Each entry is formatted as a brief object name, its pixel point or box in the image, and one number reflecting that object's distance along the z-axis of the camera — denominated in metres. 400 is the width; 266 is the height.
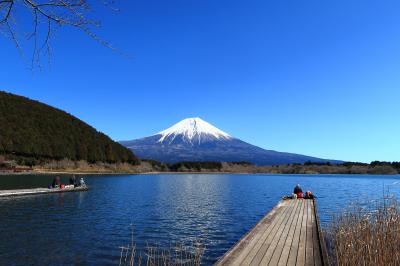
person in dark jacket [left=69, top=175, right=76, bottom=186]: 47.14
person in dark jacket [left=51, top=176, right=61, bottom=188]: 42.72
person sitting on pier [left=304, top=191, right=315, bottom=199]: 32.39
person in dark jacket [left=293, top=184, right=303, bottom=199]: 33.15
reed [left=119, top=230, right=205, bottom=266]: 13.98
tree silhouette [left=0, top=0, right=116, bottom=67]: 4.89
